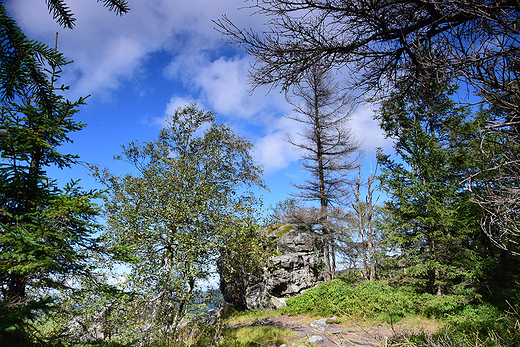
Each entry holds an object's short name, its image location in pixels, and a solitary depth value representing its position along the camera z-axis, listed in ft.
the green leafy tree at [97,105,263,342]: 21.74
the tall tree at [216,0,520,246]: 8.99
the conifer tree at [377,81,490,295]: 30.68
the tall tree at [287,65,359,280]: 53.57
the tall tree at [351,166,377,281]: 40.68
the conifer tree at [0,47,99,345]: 8.84
